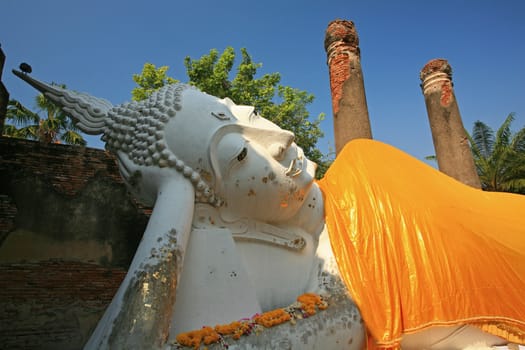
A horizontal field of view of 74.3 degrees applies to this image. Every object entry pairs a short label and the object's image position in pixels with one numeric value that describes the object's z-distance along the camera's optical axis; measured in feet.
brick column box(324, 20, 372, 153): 19.48
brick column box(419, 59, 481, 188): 22.16
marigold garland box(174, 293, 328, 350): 4.43
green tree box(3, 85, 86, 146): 45.13
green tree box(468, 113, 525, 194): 39.88
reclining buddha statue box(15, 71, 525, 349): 5.00
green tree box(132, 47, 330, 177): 38.73
